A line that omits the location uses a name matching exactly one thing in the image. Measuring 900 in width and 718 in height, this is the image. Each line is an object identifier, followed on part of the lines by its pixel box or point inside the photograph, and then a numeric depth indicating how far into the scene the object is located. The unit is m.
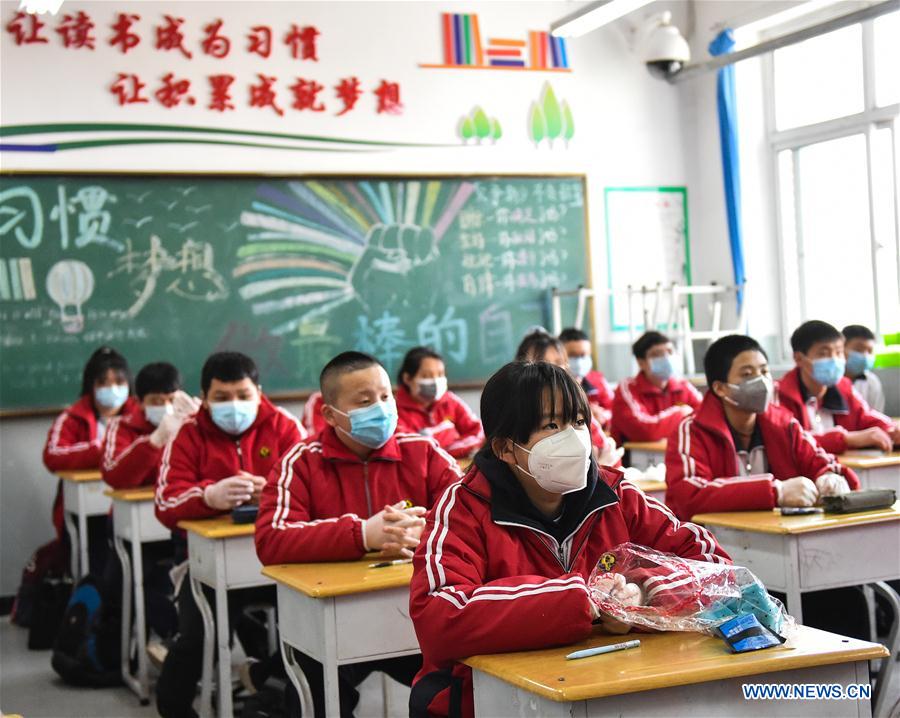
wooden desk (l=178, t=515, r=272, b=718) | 3.32
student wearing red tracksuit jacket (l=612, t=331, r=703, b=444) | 6.05
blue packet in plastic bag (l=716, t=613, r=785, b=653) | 1.75
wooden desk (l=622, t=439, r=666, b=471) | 5.43
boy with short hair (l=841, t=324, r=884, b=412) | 5.87
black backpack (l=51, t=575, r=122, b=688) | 4.41
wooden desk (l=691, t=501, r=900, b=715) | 2.92
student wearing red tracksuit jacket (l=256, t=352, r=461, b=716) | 2.85
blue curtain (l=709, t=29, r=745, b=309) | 7.32
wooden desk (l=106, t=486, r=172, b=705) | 4.22
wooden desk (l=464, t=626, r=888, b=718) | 1.63
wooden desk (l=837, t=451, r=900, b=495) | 4.23
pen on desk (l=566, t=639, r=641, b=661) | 1.78
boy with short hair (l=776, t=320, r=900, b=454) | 4.59
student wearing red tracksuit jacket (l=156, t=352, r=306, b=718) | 3.61
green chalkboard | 5.96
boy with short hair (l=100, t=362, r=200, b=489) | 4.55
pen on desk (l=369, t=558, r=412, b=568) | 2.75
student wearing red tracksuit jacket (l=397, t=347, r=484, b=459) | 5.63
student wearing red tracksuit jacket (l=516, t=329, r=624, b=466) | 4.13
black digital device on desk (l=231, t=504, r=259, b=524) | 3.43
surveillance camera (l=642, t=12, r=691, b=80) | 7.07
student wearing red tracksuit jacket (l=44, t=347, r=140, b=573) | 5.52
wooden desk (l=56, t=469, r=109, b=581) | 5.10
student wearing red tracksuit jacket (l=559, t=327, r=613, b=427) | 6.53
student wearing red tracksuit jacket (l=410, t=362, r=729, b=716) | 1.95
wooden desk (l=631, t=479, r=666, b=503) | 3.93
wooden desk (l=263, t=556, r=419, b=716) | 2.51
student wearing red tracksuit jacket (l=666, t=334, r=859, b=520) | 3.39
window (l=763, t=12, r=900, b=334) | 6.62
